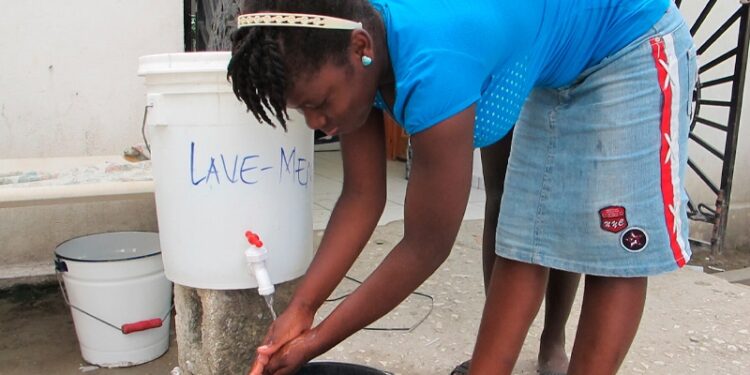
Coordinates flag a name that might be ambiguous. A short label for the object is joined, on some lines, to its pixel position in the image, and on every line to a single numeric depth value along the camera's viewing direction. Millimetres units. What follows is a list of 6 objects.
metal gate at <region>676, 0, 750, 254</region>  3006
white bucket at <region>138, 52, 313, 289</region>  1397
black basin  1191
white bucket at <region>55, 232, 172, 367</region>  2131
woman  865
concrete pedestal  1554
